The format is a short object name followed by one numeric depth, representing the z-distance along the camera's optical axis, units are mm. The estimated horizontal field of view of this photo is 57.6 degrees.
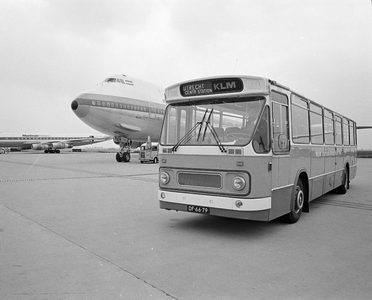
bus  5555
